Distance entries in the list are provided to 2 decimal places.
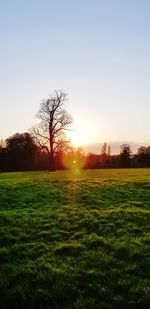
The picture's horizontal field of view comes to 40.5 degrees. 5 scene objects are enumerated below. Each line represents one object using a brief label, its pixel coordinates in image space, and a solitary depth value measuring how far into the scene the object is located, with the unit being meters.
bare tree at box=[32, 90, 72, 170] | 43.46
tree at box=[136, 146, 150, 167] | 63.91
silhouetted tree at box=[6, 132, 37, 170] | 61.19
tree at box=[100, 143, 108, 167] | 83.89
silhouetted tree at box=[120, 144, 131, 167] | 63.97
